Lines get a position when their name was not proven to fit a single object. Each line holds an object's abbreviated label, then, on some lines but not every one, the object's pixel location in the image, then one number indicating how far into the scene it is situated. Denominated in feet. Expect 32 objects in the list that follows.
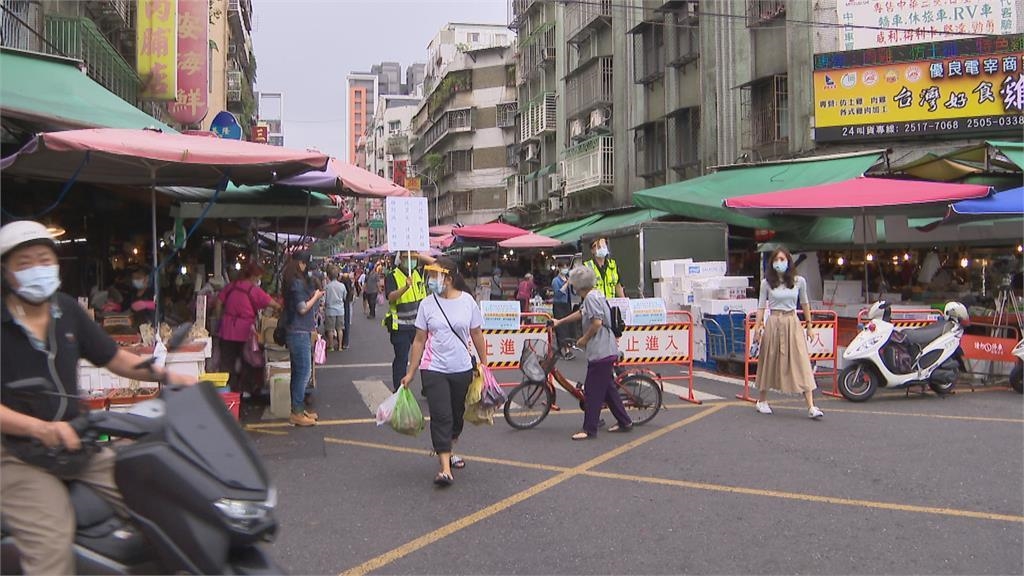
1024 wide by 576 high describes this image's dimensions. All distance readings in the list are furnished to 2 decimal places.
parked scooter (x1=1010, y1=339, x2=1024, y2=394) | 32.58
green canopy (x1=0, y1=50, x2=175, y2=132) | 24.02
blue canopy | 35.09
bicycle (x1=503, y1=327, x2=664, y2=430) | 26.30
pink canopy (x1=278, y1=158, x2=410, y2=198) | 27.78
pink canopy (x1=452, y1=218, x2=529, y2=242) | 77.20
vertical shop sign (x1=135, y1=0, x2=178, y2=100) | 51.55
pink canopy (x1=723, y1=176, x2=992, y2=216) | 36.27
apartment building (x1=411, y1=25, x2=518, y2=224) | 175.83
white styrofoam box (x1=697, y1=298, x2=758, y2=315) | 40.34
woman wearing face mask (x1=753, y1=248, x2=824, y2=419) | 28.02
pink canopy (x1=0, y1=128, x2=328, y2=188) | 20.45
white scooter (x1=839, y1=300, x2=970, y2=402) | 31.53
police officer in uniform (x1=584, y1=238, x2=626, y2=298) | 38.78
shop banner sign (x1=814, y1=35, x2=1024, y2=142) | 51.70
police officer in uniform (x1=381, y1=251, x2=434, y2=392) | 29.07
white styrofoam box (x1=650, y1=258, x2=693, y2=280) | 45.29
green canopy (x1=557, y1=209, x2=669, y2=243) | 72.19
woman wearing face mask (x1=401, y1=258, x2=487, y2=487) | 19.58
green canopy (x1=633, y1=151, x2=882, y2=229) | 51.19
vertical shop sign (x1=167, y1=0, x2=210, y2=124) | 55.16
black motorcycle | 8.30
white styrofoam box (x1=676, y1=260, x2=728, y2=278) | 44.98
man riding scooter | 8.76
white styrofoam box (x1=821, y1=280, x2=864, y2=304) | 46.65
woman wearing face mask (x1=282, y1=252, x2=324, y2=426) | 26.40
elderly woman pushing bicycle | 24.43
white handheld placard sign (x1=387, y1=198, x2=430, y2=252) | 29.07
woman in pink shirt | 27.07
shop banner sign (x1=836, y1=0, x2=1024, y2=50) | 52.42
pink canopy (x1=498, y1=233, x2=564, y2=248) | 74.13
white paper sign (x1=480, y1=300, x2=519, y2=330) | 30.32
